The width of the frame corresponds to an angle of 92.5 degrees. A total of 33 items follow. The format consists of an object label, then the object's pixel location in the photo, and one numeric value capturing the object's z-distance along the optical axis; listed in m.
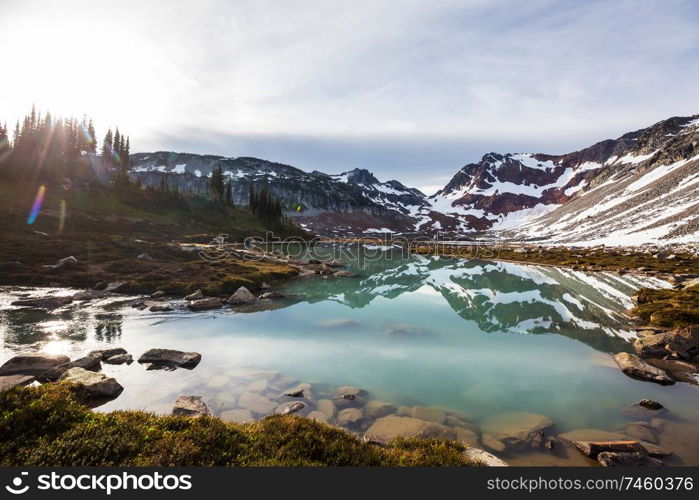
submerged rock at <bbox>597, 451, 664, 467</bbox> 10.95
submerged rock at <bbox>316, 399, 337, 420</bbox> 14.62
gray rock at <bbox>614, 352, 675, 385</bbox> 18.03
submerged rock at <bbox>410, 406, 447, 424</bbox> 14.48
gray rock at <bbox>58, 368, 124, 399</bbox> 14.92
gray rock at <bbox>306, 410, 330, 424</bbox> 14.01
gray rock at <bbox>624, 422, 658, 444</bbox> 12.87
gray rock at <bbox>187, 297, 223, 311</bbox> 33.81
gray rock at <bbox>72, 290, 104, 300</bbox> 33.72
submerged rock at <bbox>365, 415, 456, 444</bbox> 12.73
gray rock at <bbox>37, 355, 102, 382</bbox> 16.39
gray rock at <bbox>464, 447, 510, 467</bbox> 9.89
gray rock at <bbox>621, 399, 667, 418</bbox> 14.66
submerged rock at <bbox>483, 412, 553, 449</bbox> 12.80
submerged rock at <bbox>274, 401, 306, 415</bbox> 14.50
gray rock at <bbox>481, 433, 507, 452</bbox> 12.43
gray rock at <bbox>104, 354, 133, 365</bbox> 19.48
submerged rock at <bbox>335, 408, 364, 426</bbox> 13.97
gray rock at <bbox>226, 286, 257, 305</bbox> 37.09
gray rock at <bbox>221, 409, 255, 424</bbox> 13.62
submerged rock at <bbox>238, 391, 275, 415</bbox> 14.64
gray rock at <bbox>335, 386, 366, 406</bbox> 15.74
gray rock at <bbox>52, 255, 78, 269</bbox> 42.66
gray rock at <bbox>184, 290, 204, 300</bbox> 36.88
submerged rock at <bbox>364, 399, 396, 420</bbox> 14.77
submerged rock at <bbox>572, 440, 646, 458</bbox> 11.47
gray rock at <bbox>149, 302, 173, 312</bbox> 31.83
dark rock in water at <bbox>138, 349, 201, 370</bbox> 19.61
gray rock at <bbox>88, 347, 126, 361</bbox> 19.83
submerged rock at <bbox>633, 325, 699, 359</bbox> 21.61
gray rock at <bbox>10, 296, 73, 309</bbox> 30.29
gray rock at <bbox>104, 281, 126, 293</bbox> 37.81
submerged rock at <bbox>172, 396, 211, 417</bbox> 13.45
